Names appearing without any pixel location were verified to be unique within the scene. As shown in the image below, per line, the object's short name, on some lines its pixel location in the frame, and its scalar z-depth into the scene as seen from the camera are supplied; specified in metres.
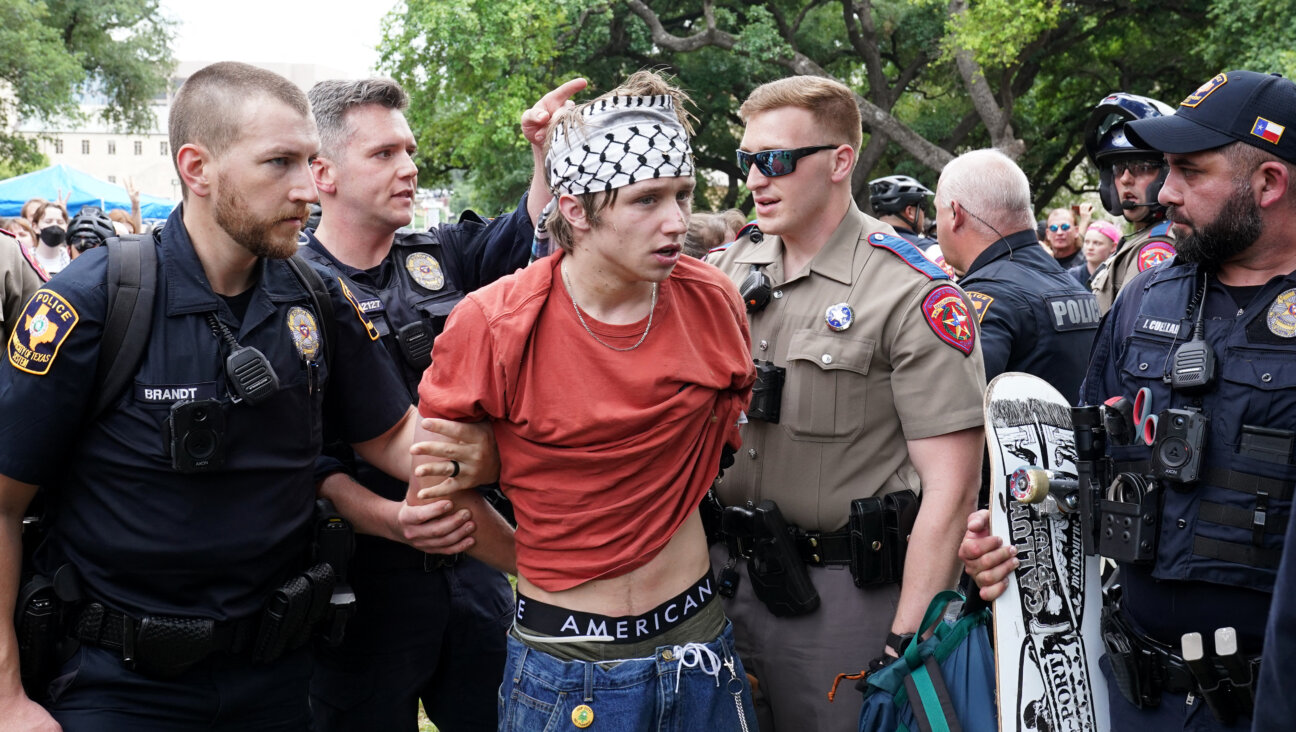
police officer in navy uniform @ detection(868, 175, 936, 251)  7.11
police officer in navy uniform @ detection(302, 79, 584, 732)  3.38
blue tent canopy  18.47
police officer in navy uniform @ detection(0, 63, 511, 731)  2.49
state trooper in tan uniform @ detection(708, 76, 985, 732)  3.05
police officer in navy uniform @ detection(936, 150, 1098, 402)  4.01
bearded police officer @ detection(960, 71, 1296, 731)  2.48
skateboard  2.90
